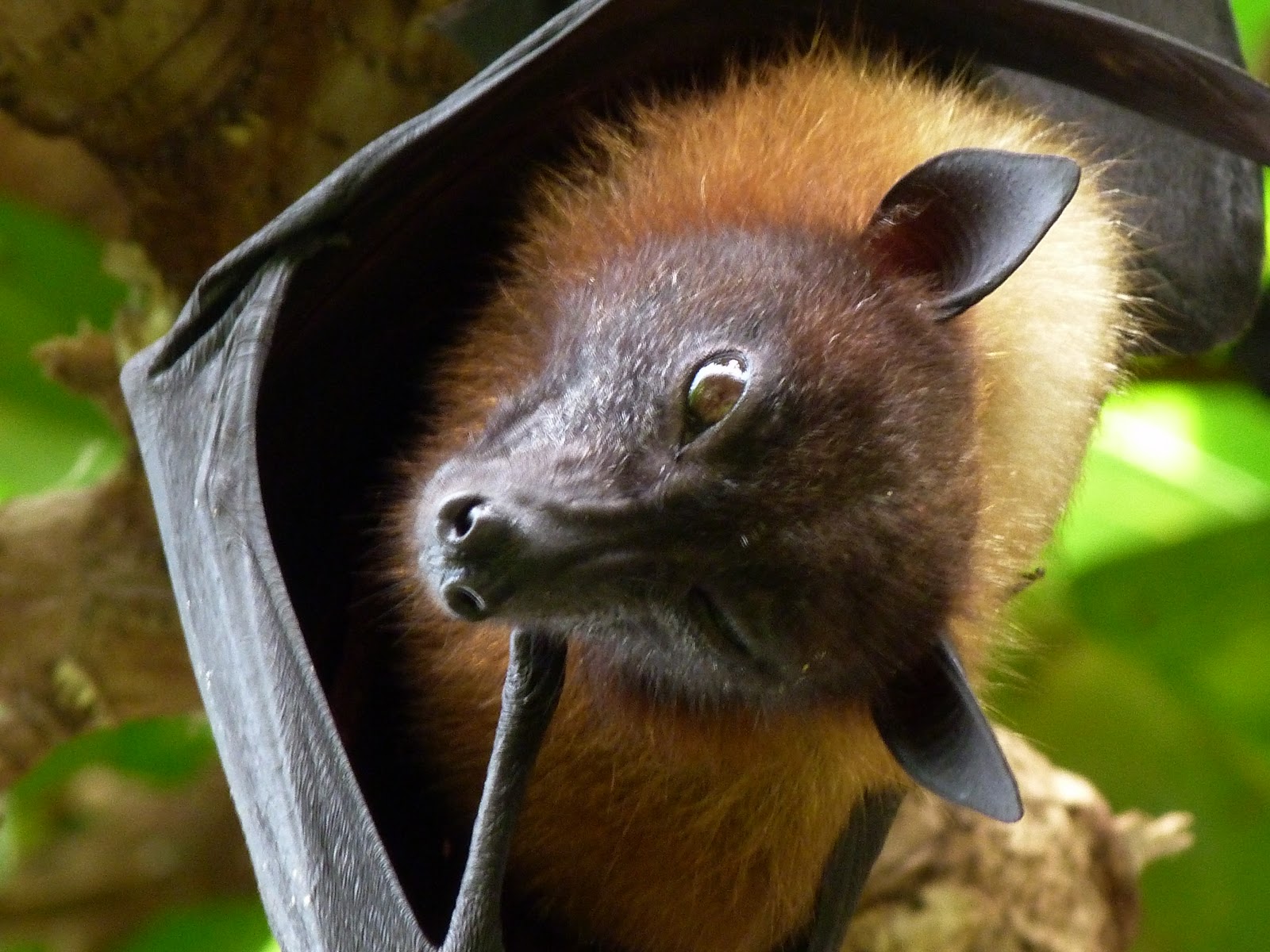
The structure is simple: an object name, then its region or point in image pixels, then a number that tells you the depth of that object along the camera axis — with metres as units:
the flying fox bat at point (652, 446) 1.67
